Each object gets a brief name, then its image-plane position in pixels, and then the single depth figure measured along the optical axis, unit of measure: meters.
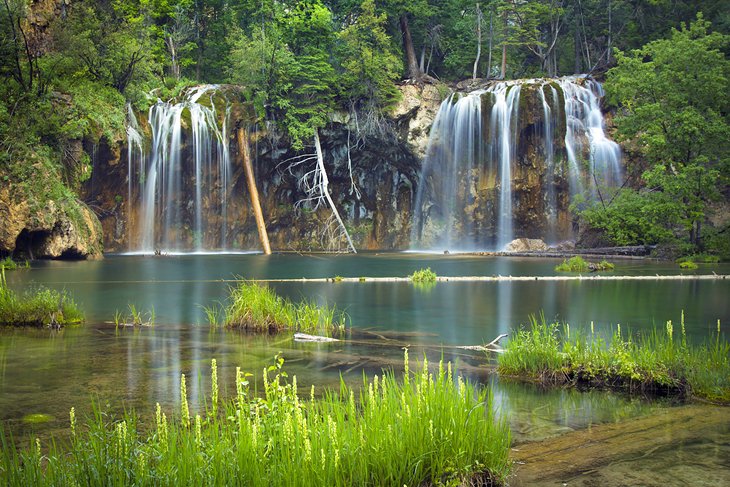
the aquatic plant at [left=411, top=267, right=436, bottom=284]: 21.38
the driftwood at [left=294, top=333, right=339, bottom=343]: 11.11
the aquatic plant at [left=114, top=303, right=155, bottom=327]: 13.05
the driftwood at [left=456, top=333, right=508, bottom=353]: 10.31
